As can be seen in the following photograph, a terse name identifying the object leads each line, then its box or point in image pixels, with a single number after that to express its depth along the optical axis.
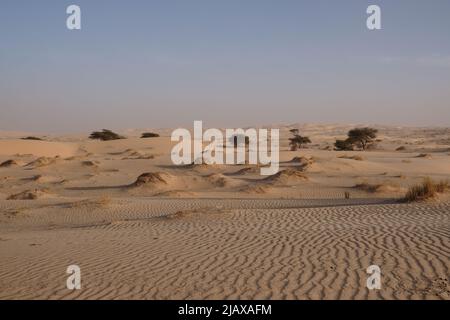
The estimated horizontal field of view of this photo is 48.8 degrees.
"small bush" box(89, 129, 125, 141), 62.12
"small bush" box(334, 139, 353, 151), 52.31
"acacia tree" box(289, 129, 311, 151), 56.44
